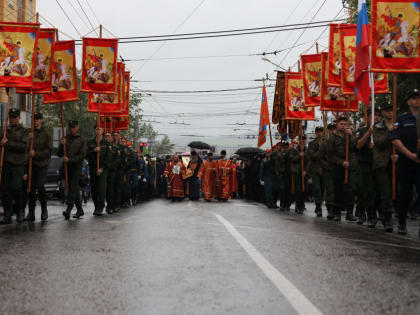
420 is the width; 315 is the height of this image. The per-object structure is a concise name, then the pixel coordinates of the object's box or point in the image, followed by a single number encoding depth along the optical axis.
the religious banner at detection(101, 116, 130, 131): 23.87
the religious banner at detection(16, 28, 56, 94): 12.73
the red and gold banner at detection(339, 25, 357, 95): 13.76
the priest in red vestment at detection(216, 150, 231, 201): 24.39
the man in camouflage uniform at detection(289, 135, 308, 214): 15.41
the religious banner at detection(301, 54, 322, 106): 17.90
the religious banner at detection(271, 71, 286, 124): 21.79
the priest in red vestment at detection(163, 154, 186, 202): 22.98
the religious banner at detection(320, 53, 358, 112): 15.50
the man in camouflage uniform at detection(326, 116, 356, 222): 12.54
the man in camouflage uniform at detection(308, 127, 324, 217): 14.07
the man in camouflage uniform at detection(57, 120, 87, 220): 12.05
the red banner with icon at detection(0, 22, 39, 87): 11.88
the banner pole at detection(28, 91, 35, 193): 11.16
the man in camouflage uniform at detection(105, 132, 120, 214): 14.32
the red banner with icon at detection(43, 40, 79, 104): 13.90
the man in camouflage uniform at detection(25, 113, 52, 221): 11.28
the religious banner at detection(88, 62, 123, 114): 19.22
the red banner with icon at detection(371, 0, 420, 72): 10.45
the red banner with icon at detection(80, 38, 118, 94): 15.39
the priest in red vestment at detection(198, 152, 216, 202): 24.45
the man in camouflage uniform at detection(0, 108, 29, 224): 10.66
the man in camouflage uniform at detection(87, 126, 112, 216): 13.38
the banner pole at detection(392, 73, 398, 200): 9.85
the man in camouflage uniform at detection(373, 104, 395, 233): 10.00
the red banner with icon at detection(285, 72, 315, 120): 19.03
